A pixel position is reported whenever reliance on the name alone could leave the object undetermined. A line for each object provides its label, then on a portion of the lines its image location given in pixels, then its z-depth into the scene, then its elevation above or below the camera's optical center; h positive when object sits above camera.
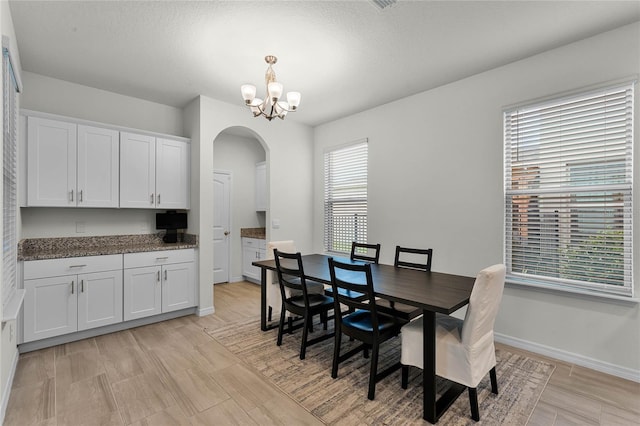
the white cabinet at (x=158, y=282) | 3.52 -0.86
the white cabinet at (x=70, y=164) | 3.12 +0.52
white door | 5.66 -0.23
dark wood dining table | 1.95 -0.57
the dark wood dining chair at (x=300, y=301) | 2.78 -0.87
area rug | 2.02 -1.34
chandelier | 2.66 +1.06
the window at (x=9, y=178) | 2.12 +0.26
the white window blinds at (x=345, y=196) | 4.65 +0.26
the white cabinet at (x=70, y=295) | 2.93 -0.85
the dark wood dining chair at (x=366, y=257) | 3.43 -0.51
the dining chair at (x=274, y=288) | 3.37 -0.84
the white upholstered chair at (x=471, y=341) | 1.86 -0.84
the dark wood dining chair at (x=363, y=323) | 2.17 -0.86
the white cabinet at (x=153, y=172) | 3.72 +0.52
